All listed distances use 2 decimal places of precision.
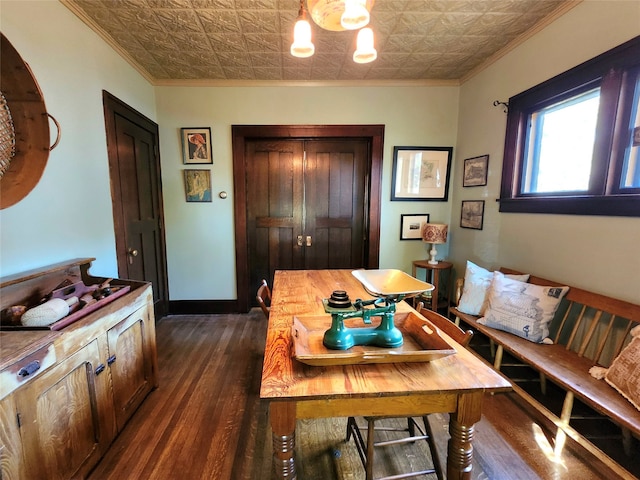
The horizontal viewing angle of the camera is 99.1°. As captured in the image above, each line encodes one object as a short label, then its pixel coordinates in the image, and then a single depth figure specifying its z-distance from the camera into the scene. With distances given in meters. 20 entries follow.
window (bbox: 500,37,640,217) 1.62
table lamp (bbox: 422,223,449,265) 3.07
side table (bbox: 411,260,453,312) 3.03
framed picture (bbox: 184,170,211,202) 3.22
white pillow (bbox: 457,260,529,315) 2.29
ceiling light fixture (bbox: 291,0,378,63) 1.14
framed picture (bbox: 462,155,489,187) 2.77
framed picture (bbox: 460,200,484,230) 2.84
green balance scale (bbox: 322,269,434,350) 1.00
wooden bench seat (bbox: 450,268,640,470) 1.33
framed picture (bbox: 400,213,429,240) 3.38
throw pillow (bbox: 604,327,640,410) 1.30
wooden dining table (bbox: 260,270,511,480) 0.84
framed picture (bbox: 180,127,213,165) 3.17
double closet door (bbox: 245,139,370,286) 3.36
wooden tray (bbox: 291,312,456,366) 0.93
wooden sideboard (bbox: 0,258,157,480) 1.00
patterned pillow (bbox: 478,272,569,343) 1.87
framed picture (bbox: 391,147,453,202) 3.29
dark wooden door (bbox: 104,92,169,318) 2.38
